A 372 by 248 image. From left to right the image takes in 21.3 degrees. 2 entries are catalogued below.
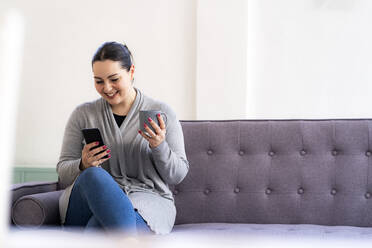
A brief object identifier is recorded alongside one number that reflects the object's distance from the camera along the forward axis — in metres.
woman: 3.46
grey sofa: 3.75
